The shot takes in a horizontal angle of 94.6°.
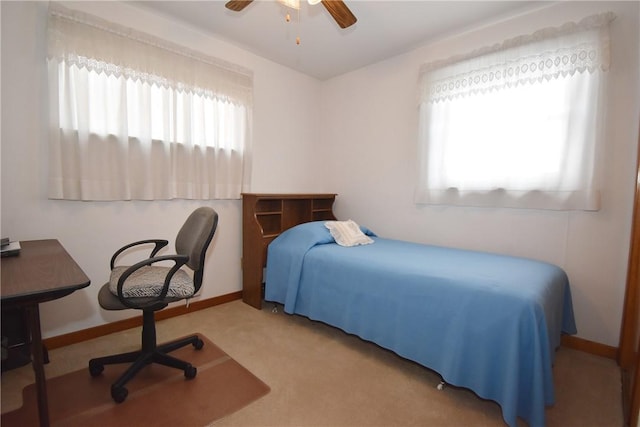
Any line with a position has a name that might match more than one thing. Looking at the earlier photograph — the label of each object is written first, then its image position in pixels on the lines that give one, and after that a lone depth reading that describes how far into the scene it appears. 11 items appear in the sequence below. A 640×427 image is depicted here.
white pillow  2.77
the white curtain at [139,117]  2.07
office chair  1.61
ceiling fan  1.75
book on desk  1.49
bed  1.45
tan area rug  1.49
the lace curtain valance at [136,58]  2.04
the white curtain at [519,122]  2.09
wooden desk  1.00
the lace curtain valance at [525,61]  2.07
